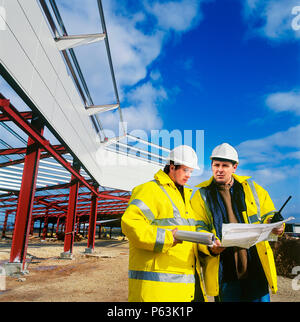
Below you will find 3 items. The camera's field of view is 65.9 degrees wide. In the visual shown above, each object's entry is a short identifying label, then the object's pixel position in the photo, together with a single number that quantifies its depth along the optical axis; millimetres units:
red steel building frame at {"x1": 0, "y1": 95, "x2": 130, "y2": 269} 6557
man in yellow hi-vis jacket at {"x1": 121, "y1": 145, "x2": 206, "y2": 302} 1838
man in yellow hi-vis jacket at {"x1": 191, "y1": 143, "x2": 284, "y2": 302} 2365
